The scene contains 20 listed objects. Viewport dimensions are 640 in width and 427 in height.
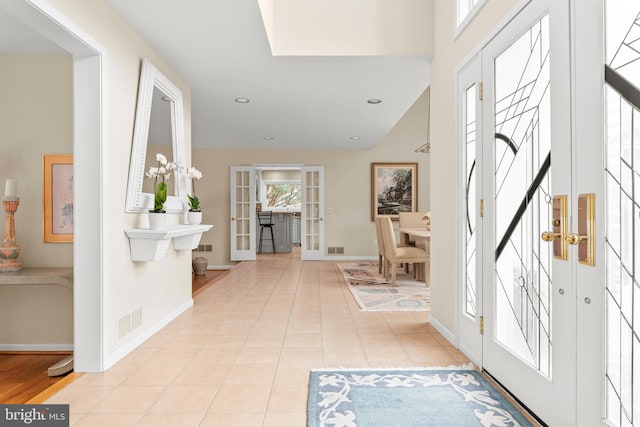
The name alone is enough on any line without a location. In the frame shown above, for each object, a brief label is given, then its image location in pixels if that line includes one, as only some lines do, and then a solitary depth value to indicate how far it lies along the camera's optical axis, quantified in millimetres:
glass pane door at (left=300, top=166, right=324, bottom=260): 8539
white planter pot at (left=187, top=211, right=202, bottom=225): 3939
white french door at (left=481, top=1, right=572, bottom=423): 1788
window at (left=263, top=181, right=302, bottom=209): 13242
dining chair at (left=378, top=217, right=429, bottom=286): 5297
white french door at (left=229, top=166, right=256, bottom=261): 8406
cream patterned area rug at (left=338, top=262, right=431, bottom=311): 4184
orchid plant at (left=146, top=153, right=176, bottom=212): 3033
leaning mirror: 2943
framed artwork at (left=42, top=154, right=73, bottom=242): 3271
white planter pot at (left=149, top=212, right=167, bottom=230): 2973
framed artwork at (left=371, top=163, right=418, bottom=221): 8547
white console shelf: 2832
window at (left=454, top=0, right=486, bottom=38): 2546
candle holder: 3098
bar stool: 10094
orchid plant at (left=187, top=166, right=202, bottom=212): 3876
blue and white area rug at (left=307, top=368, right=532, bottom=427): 1834
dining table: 5308
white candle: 3146
